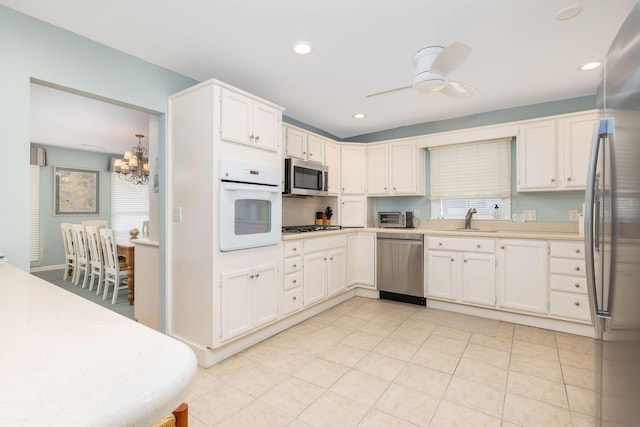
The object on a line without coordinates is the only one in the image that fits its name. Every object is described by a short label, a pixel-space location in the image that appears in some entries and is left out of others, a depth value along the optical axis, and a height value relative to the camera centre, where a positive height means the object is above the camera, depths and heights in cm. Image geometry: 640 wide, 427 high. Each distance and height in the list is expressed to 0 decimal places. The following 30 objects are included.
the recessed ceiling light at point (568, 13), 190 +129
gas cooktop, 361 -21
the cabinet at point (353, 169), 445 +64
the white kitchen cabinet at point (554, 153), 312 +65
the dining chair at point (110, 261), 401 -66
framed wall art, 598 +44
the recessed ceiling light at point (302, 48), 230 +128
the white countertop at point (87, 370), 40 -26
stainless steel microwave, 347 +42
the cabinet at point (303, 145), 357 +85
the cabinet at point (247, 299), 242 -75
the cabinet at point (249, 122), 244 +80
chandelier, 475 +76
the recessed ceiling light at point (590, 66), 260 +129
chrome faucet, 385 -6
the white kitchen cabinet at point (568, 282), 287 -67
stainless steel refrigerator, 75 -6
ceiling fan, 207 +103
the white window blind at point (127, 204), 672 +19
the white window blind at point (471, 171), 376 +55
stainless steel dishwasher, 370 -69
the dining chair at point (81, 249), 466 -59
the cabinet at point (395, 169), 414 +61
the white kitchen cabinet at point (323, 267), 331 -65
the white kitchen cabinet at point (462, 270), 330 -65
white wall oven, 239 +7
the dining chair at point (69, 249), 512 -63
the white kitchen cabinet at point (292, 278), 302 -67
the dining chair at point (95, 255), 434 -63
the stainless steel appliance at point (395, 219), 419 -9
